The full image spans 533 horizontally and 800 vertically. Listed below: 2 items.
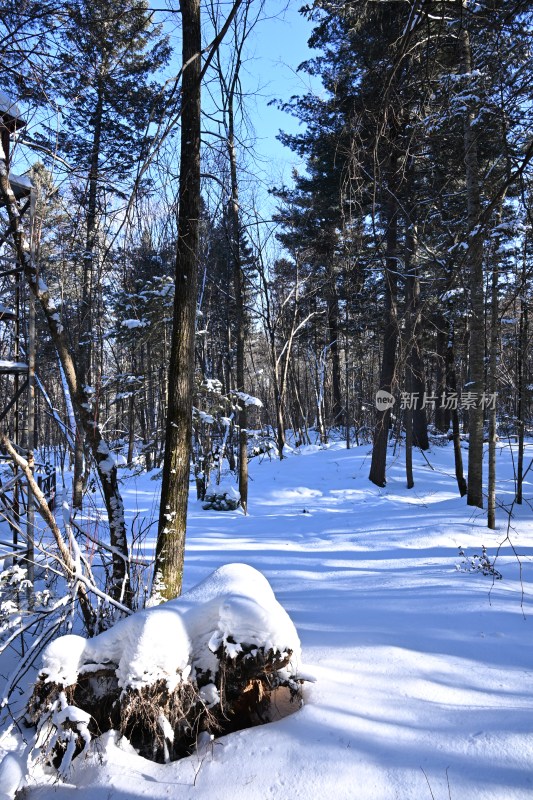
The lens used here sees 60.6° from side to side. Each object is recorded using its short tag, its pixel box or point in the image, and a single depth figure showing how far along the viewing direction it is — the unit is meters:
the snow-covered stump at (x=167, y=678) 2.42
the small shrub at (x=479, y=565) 4.47
